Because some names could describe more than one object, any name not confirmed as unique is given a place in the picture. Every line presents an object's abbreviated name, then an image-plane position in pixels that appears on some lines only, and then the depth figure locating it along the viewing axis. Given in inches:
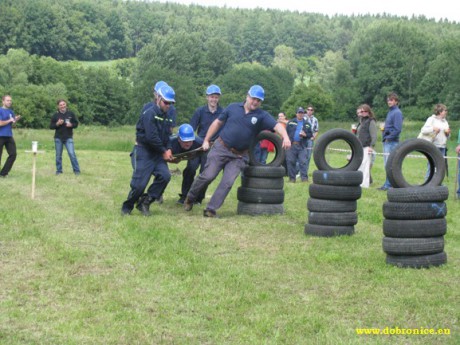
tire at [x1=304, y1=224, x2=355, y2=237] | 413.1
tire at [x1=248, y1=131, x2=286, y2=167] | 502.0
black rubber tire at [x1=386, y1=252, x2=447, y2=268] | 334.3
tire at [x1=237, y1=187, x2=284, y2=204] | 497.4
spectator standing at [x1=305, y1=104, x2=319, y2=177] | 805.9
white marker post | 552.6
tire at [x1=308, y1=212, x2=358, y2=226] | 413.4
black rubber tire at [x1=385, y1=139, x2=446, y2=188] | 346.3
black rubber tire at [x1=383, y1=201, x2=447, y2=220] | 334.3
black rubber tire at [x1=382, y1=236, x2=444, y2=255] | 333.1
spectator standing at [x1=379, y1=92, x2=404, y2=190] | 671.8
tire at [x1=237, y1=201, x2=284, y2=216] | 499.5
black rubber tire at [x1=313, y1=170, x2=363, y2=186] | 411.5
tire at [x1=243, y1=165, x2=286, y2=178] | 497.7
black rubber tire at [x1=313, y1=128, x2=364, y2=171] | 430.3
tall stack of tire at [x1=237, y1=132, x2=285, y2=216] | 498.0
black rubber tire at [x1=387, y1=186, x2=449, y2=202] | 335.3
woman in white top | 642.2
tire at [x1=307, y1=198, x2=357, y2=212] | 413.7
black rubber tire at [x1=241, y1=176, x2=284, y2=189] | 498.9
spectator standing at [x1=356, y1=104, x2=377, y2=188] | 699.4
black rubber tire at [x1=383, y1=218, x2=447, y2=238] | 334.3
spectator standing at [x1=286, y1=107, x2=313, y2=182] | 787.4
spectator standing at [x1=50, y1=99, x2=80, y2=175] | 772.0
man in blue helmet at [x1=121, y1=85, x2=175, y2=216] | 472.1
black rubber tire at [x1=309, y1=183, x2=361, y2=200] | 411.2
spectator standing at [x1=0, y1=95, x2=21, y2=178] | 731.4
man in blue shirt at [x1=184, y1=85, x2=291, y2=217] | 487.8
